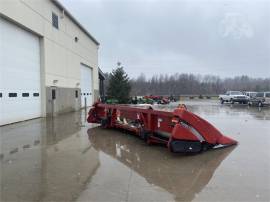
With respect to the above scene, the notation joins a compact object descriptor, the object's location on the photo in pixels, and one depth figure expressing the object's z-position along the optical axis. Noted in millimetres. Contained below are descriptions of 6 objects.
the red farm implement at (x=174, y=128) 4752
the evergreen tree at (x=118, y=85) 20504
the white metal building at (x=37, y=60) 9548
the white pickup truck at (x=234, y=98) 25195
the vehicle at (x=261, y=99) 20458
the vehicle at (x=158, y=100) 26797
